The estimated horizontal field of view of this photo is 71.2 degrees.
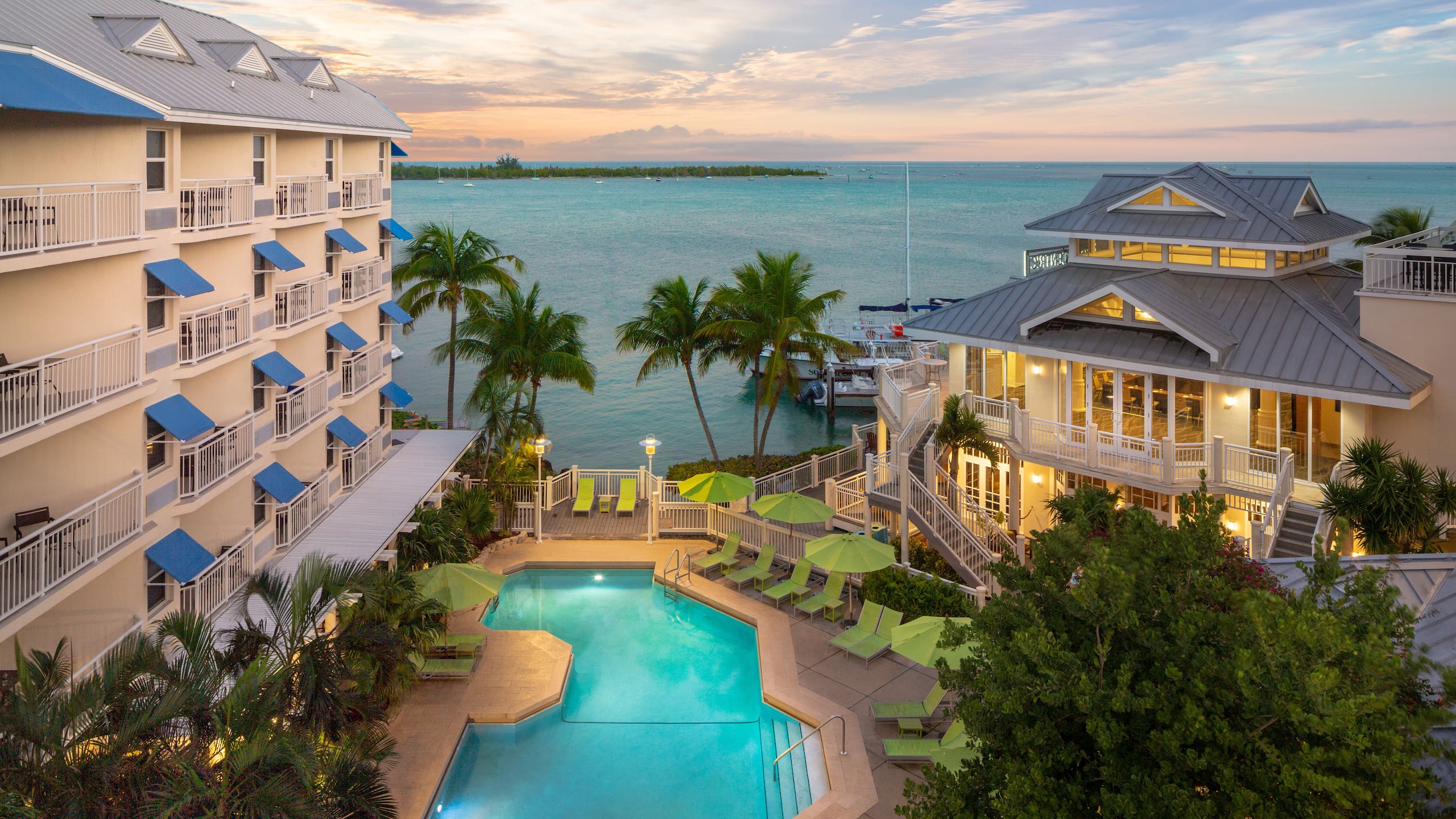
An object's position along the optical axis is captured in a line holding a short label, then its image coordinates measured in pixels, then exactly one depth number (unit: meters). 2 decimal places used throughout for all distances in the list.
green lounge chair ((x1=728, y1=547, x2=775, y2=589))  23.38
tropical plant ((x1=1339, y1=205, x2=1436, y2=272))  28.31
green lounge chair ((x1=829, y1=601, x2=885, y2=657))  19.86
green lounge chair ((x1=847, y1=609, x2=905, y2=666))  19.44
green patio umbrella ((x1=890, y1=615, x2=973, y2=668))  16.97
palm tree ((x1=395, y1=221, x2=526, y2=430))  31.34
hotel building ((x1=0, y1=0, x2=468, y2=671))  13.21
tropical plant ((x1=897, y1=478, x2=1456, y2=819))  7.45
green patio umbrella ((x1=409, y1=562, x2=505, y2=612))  19.31
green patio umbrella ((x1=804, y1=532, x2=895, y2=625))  20.06
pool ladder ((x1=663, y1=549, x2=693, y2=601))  23.97
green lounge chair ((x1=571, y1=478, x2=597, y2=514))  28.31
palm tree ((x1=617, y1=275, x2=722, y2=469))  31.05
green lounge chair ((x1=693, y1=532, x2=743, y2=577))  24.34
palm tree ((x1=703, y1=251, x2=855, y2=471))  29.39
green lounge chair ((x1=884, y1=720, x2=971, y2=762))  15.56
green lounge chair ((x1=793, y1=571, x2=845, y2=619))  21.61
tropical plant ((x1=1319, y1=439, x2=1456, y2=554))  17.16
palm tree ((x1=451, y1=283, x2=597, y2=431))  29.41
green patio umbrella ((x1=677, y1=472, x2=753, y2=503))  24.56
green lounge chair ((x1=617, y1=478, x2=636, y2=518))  27.97
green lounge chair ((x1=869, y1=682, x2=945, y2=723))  16.81
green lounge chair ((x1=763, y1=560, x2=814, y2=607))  22.27
